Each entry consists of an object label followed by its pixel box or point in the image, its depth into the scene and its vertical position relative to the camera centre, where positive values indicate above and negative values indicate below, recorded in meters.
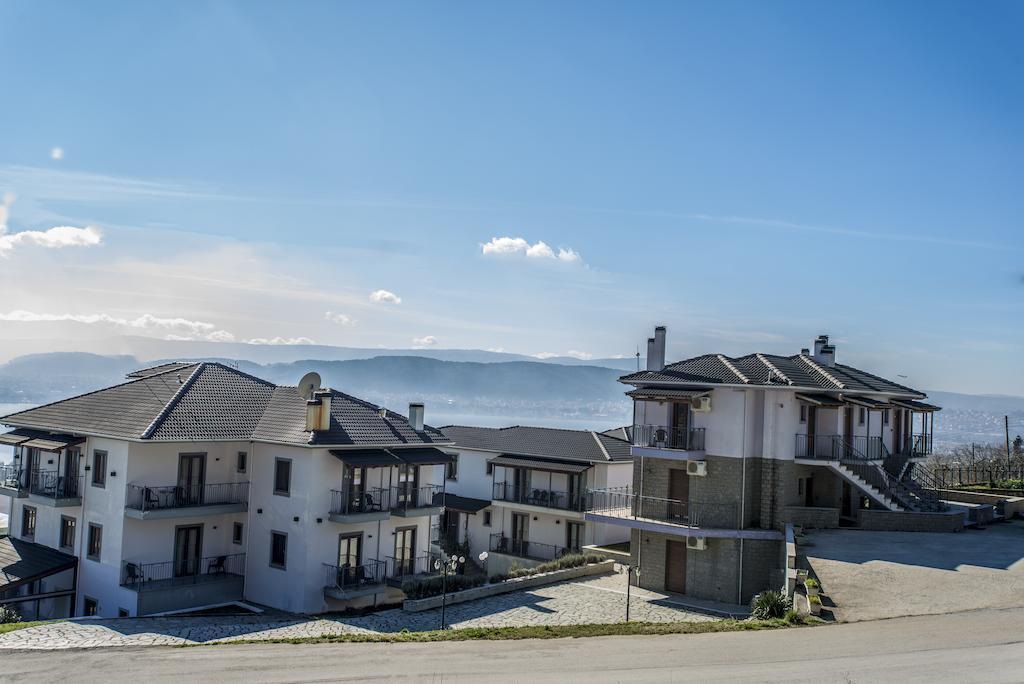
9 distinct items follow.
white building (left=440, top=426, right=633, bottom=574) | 38.88 -5.43
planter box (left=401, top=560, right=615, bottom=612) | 25.69 -7.11
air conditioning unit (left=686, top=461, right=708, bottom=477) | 28.33 -2.64
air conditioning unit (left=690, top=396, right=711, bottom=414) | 28.64 -0.33
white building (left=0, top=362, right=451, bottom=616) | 27.28 -4.67
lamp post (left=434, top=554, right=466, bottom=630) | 24.95 -5.73
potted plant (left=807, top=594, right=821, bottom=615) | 18.28 -4.72
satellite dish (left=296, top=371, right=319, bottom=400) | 30.58 -0.34
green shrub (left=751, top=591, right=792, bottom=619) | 19.33 -5.11
